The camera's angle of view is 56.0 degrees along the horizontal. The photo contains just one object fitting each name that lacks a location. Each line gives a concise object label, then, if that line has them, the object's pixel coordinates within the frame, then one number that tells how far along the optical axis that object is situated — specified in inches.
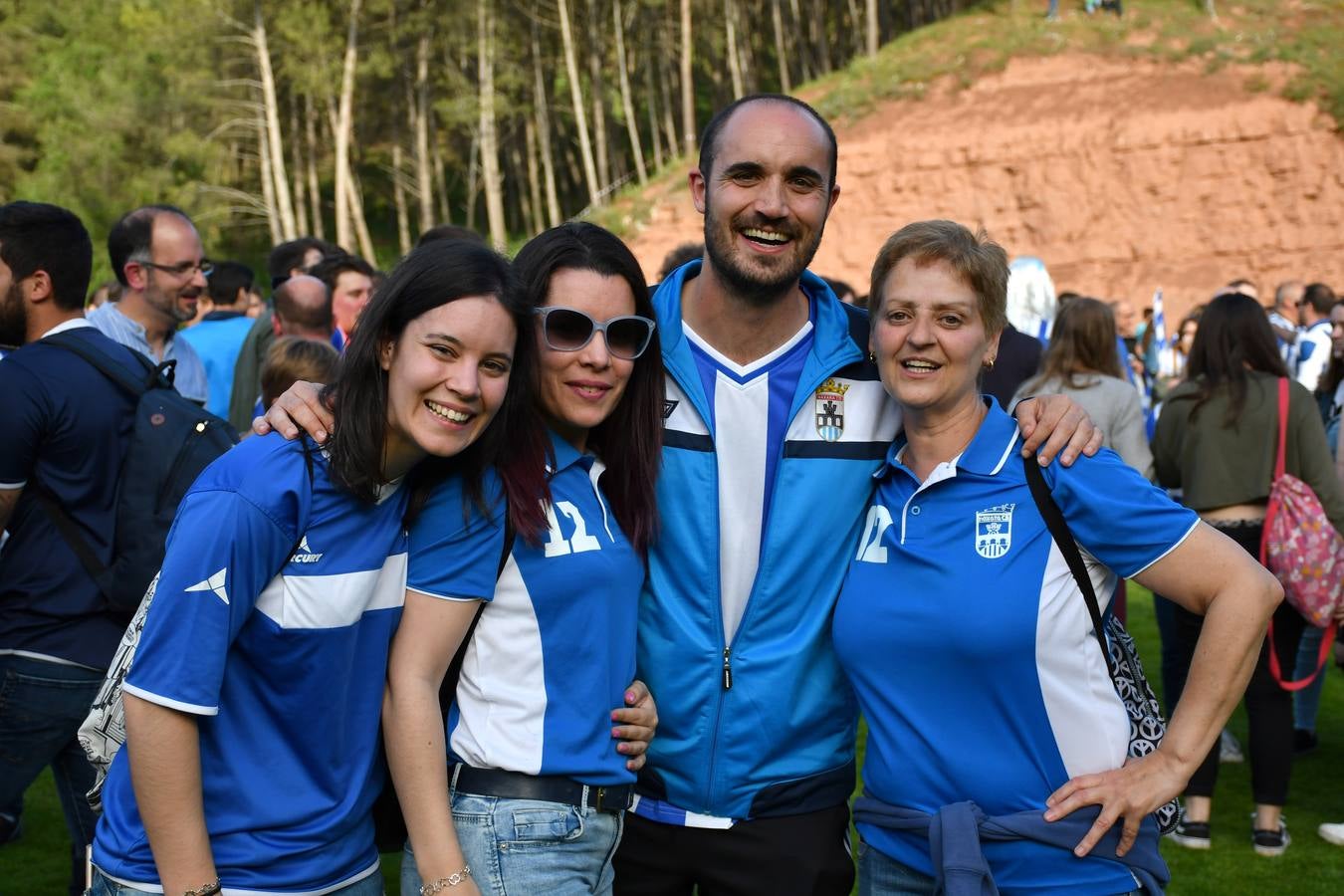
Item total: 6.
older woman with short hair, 111.8
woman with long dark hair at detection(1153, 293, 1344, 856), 246.4
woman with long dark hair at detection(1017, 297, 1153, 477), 270.1
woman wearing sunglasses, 107.3
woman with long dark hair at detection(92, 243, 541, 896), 96.1
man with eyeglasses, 242.1
